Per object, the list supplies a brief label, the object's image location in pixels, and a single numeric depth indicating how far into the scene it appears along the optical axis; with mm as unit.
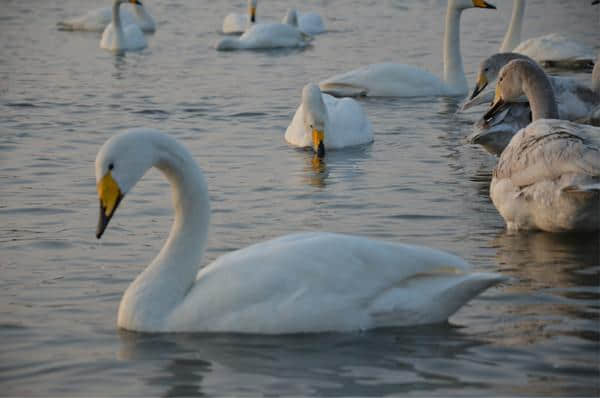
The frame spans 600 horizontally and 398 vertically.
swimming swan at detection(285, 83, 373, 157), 11258
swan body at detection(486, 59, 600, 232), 7383
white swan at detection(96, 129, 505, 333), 5766
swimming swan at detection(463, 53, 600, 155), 9891
